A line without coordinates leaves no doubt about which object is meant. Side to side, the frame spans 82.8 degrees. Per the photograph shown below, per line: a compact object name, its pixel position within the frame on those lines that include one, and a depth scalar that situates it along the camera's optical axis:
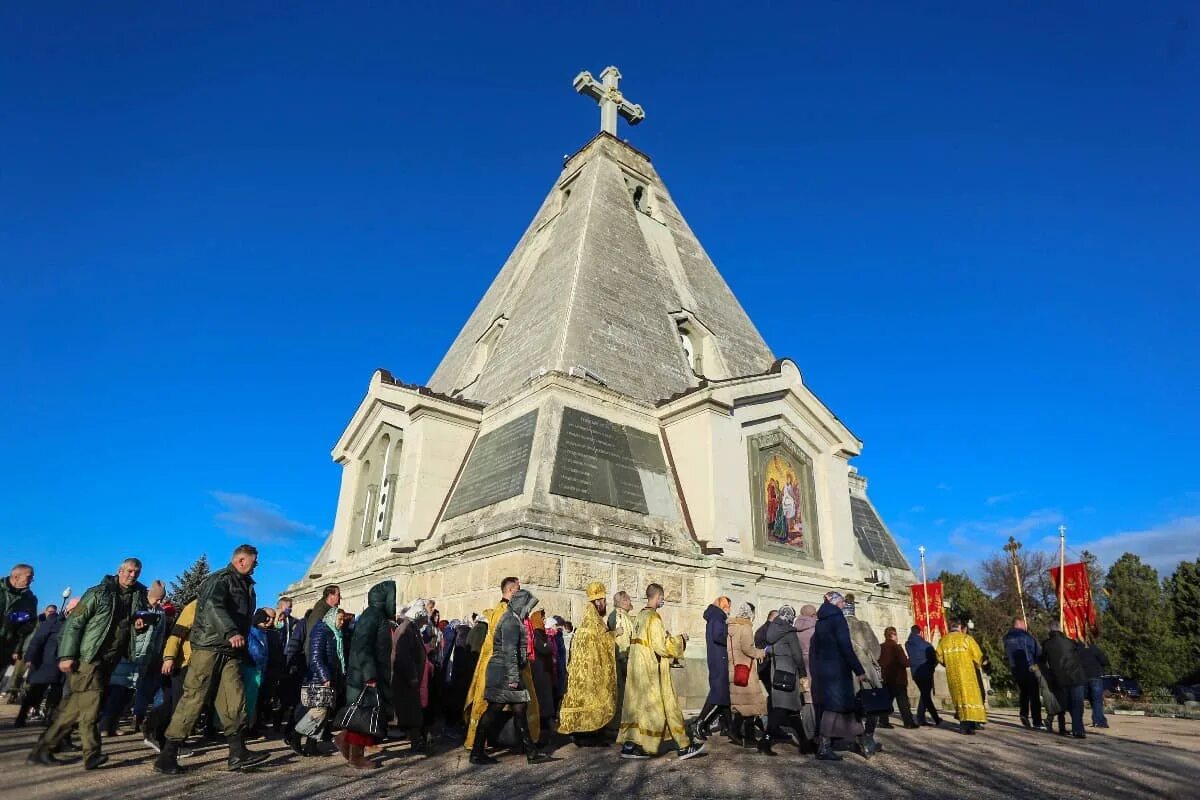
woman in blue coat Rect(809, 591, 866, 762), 6.66
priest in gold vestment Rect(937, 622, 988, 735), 9.07
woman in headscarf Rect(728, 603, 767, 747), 7.29
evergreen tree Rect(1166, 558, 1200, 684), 28.36
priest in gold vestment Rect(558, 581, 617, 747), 6.89
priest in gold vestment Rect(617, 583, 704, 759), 6.58
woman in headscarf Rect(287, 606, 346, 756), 6.19
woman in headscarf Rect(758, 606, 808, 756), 7.05
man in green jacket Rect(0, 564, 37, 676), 6.87
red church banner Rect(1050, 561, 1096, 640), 16.84
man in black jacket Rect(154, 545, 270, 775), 5.47
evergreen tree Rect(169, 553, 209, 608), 33.84
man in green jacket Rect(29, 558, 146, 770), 5.61
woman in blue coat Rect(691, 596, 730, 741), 7.25
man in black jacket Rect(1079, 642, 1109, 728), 9.55
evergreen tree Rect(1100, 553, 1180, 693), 28.52
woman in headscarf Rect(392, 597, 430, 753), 6.66
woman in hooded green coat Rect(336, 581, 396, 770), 6.00
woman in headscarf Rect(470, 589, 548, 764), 6.16
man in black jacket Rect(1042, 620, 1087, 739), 8.62
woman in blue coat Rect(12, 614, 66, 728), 7.67
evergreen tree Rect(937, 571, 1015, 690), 37.19
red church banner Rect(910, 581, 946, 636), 18.62
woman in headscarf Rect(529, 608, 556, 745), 7.36
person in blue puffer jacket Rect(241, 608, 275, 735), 7.58
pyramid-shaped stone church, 10.60
